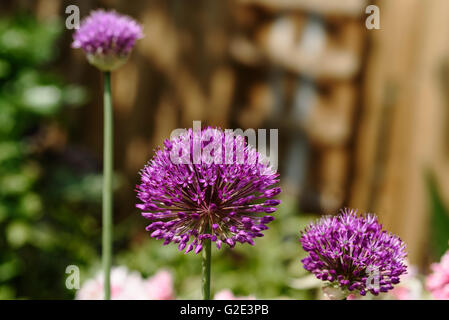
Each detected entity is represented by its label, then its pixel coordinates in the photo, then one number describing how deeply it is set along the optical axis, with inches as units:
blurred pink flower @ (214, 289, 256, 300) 37.3
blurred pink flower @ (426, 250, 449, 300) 36.0
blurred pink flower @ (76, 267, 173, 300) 41.5
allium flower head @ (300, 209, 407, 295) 29.7
